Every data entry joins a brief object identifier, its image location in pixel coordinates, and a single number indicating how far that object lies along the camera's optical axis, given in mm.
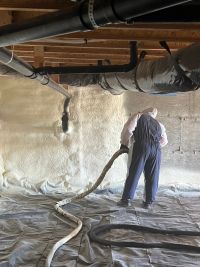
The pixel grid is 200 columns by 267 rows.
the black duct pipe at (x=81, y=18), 971
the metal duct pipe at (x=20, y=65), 1833
